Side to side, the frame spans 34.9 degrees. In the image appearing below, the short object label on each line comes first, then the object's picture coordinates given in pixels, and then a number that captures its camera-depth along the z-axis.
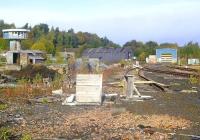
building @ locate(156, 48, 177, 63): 70.46
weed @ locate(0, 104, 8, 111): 11.51
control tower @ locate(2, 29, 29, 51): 53.81
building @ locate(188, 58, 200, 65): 61.98
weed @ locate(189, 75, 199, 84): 24.31
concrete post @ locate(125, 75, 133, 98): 14.27
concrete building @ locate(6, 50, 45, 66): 44.38
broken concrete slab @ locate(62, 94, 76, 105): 12.95
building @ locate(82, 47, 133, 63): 80.89
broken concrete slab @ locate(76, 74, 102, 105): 12.88
